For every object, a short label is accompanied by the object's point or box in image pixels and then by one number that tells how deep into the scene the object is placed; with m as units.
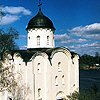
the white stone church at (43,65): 13.15
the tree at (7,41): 15.41
